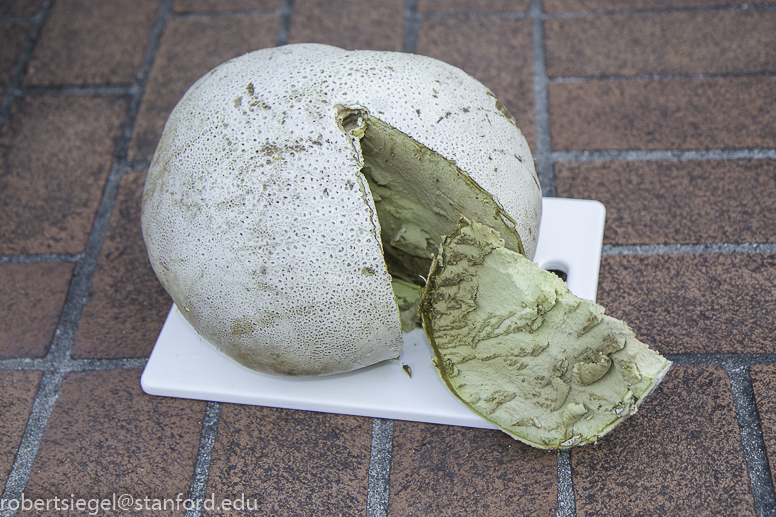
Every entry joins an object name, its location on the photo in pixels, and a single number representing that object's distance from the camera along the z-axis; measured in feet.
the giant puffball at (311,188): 2.04
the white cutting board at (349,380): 2.25
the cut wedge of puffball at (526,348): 2.07
